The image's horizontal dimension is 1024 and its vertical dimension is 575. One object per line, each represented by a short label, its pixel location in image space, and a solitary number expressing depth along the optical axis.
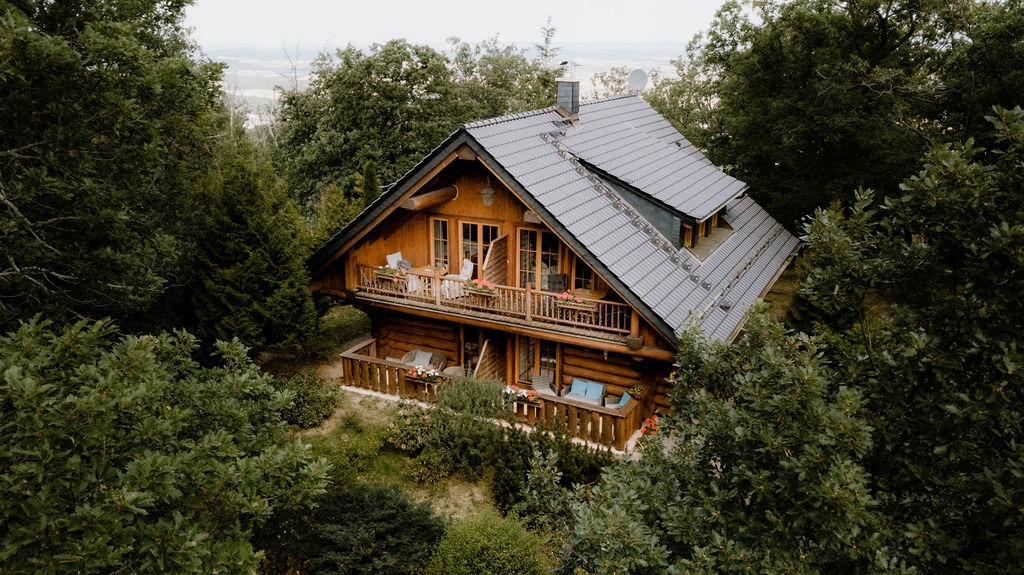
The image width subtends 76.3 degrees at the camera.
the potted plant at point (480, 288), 14.74
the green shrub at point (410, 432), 13.35
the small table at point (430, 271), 15.95
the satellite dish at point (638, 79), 24.62
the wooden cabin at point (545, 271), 13.81
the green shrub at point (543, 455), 11.90
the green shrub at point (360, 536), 9.10
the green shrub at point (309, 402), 14.52
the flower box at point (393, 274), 15.97
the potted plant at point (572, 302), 13.99
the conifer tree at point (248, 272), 14.96
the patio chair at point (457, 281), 15.41
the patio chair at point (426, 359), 17.14
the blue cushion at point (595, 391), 15.22
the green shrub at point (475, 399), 13.56
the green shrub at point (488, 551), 8.71
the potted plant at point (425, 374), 15.08
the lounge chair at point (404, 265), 16.25
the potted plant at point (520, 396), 14.04
